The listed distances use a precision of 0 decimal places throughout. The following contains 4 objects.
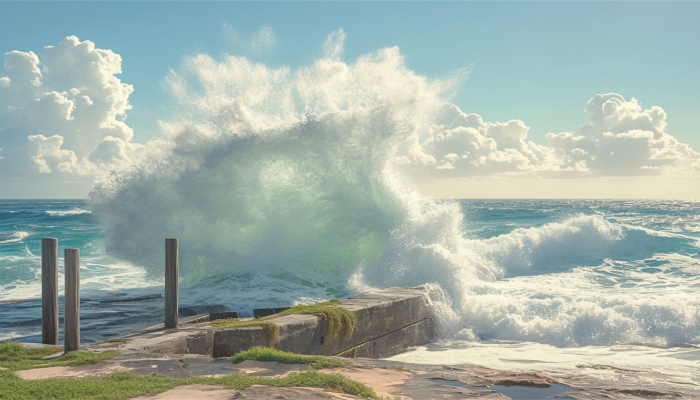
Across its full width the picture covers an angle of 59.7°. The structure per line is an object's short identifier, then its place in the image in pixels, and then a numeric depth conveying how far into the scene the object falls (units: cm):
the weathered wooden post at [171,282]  898
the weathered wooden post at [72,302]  728
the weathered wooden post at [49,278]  791
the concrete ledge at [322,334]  790
